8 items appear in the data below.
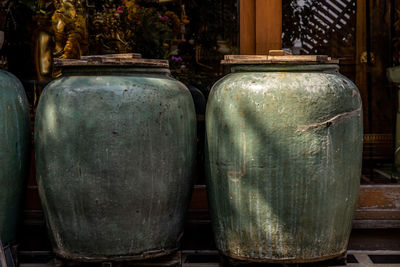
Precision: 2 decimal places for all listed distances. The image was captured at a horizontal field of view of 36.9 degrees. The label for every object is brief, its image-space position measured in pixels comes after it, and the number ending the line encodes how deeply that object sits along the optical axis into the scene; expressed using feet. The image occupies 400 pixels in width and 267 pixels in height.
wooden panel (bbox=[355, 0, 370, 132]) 11.30
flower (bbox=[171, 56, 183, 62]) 10.44
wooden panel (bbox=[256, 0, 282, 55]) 7.94
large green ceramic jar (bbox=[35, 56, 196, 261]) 6.37
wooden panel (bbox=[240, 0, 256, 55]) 8.20
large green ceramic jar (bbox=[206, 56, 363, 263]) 6.35
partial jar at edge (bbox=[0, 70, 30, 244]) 6.88
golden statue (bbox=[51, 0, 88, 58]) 10.47
